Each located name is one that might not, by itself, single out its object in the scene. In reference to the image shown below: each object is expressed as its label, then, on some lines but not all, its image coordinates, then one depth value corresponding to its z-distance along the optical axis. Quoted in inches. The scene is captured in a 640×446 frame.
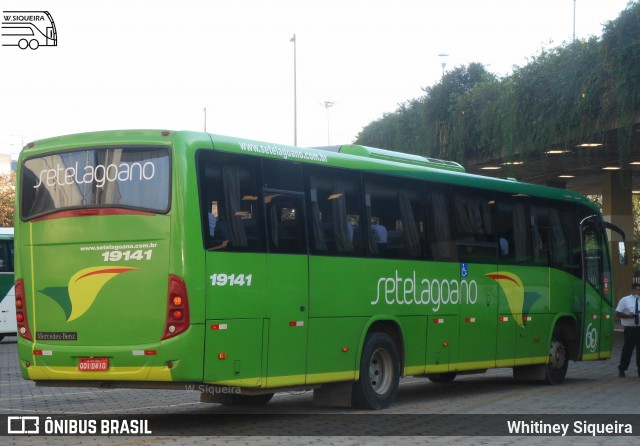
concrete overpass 1293.1
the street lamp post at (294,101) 2438.5
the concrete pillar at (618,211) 1695.4
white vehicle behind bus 1371.8
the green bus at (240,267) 483.8
